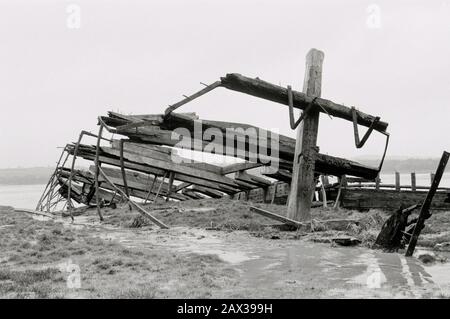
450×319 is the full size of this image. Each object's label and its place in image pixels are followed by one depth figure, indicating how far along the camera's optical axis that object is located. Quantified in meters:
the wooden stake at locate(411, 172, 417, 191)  21.26
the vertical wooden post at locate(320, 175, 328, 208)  16.85
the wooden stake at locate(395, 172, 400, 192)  20.02
